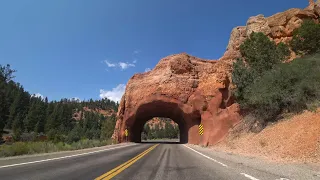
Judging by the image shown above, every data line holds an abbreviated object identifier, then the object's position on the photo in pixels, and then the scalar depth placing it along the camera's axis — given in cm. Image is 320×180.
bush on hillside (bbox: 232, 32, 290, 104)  1878
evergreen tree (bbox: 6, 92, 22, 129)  7723
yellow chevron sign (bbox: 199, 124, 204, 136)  2536
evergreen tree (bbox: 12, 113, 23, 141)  5671
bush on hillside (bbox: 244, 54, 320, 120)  1414
